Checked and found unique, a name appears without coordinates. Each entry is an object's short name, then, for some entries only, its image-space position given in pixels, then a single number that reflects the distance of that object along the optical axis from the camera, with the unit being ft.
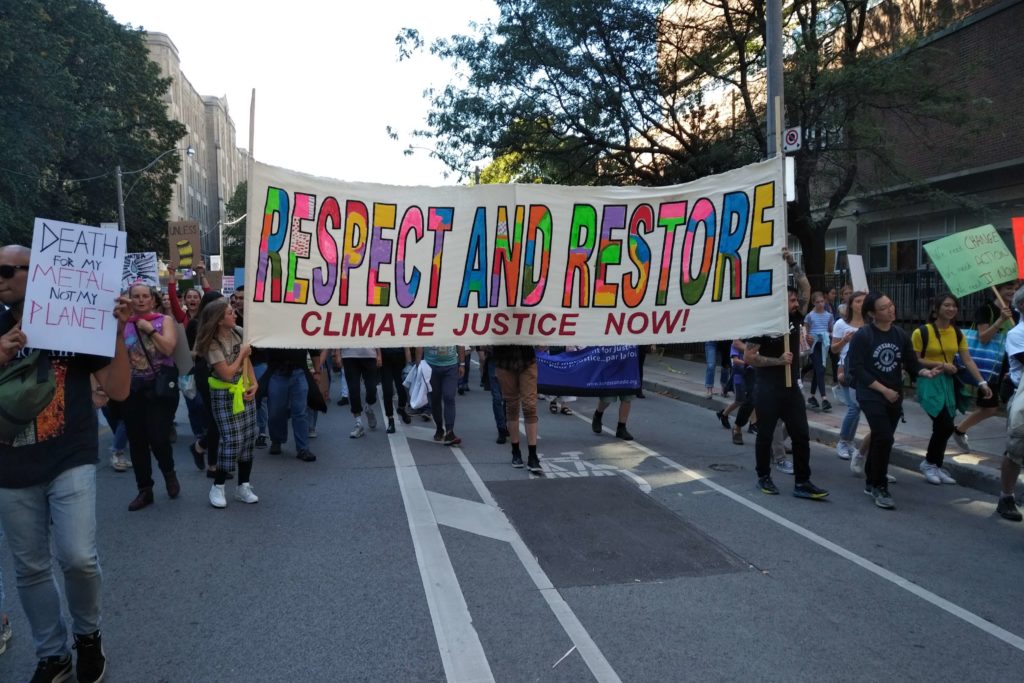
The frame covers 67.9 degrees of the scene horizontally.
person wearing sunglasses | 9.96
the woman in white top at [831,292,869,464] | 24.84
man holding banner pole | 20.67
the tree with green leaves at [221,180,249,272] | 256.46
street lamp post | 97.16
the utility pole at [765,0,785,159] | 33.27
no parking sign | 32.81
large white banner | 16.97
